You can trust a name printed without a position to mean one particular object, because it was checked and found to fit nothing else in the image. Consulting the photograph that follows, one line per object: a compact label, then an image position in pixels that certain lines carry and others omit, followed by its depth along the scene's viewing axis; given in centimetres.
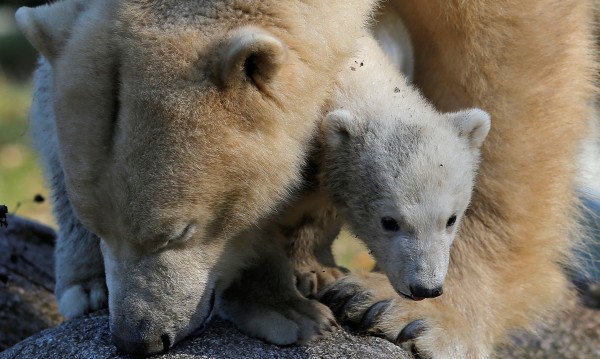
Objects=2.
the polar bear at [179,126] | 531
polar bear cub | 559
